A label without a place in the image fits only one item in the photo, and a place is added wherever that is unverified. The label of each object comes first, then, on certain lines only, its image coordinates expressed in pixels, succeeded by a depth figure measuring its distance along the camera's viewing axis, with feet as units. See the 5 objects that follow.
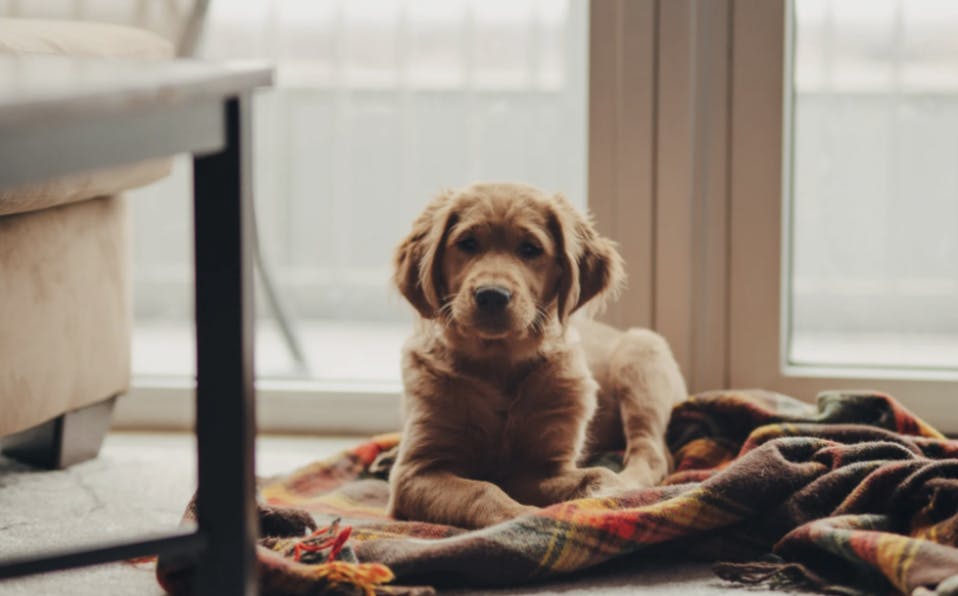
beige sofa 6.82
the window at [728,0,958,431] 8.87
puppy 6.77
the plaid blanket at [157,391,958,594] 5.35
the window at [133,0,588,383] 12.73
